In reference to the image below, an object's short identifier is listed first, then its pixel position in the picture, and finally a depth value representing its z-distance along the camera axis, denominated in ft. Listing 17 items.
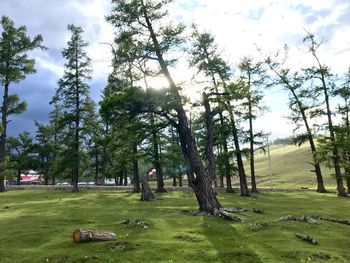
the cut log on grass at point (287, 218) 72.79
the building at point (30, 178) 413.53
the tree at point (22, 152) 263.49
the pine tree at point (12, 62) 152.46
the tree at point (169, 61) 77.82
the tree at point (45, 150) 252.62
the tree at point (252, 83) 153.03
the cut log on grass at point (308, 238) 56.13
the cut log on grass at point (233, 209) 81.09
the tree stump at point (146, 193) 119.24
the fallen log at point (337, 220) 78.11
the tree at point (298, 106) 162.09
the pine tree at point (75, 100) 167.32
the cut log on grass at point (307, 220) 72.28
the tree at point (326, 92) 143.95
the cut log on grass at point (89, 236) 55.47
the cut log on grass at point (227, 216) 71.41
